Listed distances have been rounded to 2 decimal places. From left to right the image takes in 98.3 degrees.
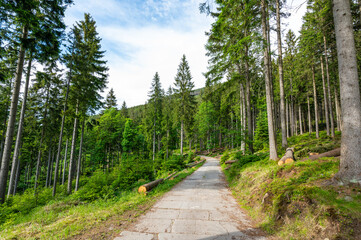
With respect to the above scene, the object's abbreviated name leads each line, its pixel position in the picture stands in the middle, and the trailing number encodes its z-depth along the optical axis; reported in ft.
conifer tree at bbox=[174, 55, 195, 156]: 88.63
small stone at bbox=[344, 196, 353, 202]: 10.20
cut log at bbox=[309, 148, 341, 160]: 23.28
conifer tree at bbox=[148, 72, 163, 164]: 92.79
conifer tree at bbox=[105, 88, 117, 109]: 106.32
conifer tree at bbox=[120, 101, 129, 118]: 138.21
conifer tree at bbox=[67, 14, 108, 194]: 43.75
